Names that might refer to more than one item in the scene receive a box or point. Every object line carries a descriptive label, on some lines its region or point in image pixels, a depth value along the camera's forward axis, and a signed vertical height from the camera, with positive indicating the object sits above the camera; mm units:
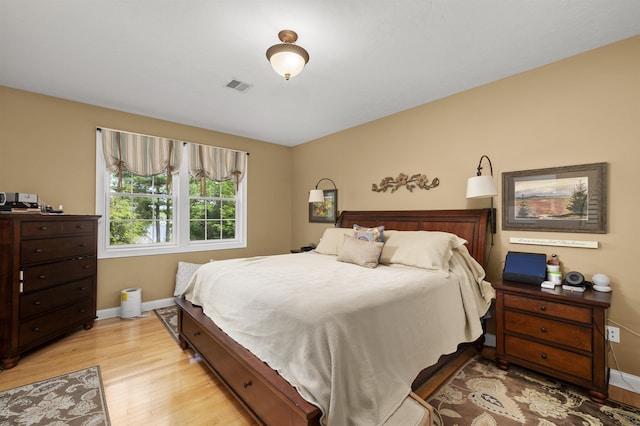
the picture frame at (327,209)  4477 +88
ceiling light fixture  1938 +1109
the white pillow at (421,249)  2445 -318
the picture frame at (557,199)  2229 +146
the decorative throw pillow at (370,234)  2943 -206
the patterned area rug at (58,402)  1747 -1296
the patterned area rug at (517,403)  1741 -1272
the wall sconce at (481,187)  2525 +259
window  3539 +95
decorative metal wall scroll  3305 +400
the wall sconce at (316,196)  4172 +272
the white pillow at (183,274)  3893 -856
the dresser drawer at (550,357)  1962 -1059
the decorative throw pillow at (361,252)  2670 -371
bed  1305 -744
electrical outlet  2115 -897
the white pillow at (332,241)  3446 -333
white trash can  3408 -1113
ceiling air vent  2824 +1327
